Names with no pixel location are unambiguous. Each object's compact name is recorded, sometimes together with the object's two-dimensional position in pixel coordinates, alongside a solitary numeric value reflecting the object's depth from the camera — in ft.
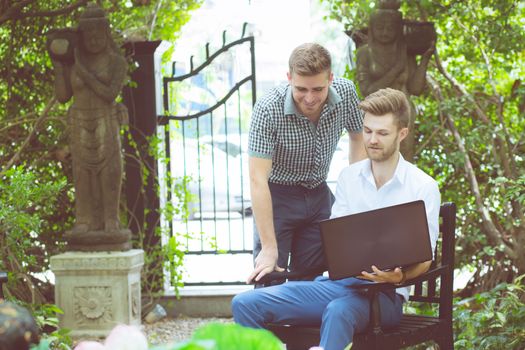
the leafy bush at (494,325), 14.07
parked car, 38.55
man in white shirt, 10.17
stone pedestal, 20.30
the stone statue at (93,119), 20.25
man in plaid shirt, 11.02
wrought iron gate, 23.63
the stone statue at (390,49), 19.61
